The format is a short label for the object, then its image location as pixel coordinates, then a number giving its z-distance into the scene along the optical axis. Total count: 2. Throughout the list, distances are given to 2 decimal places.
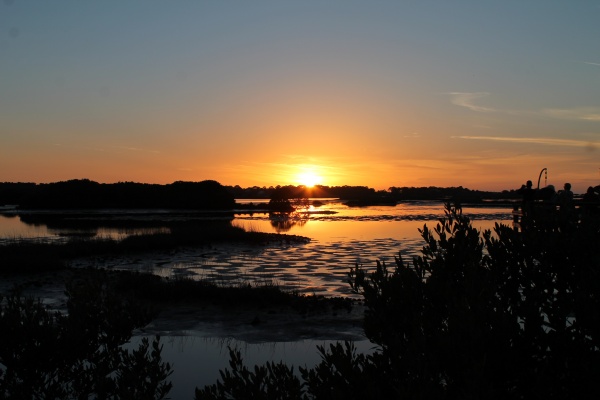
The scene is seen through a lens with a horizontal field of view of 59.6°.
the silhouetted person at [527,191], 22.97
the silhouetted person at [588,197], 18.29
